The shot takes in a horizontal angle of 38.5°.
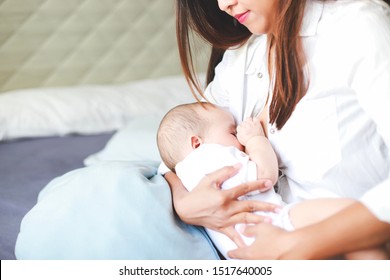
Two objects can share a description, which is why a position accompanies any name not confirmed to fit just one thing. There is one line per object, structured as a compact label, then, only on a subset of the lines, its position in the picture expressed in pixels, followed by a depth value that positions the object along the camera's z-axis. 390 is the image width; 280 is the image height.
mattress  1.33
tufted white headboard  2.17
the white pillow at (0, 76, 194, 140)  1.97
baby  0.98
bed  1.06
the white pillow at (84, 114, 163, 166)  1.65
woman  0.95
